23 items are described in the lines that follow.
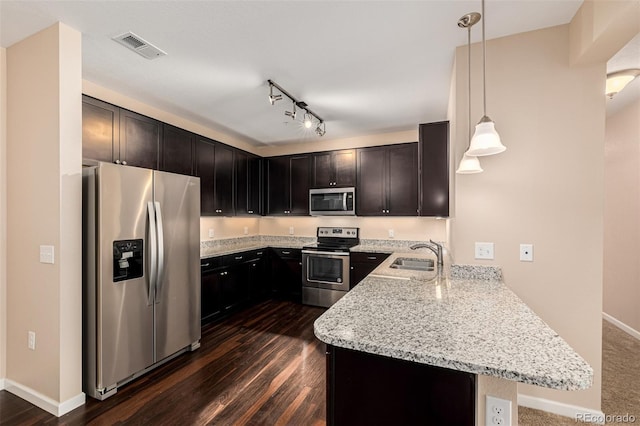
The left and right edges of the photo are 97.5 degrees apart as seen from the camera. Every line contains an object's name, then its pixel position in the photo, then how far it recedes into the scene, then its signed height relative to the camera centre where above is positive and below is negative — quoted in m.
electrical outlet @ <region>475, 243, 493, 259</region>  1.97 -0.29
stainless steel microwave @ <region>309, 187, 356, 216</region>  4.36 +0.15
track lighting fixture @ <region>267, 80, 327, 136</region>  2.64 +1.18
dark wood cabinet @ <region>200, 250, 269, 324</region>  3.47 -1.01
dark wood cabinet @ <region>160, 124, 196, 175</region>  3.20 +0.72
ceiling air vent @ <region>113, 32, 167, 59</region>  1.98 +1.22
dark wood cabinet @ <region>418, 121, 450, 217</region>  2.46 +0.38
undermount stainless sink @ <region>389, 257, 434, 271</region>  2.68 -0.54
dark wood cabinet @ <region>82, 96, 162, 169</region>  2.46 +0.74
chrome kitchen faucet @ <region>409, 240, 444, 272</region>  2.26 -0.35
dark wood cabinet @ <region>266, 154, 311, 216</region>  4.72 +0.45
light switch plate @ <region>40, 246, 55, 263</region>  1.95 -0.30
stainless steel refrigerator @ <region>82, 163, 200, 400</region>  2.08 -0.52
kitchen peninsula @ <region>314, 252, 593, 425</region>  0.88 -0.49
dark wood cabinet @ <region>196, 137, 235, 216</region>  3.69 +0.49
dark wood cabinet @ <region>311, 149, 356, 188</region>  4.43 +0.68
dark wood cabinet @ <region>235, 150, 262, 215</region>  4.41 +0.45
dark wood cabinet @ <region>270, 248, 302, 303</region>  4.49 -1.02
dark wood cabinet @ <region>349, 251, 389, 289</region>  3.93 -0.75
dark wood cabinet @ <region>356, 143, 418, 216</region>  4.09 +0.45
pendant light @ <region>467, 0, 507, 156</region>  1.49 +0.38
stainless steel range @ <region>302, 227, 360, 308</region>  4.11 -0.94
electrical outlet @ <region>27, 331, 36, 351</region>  2.04 -0.95
